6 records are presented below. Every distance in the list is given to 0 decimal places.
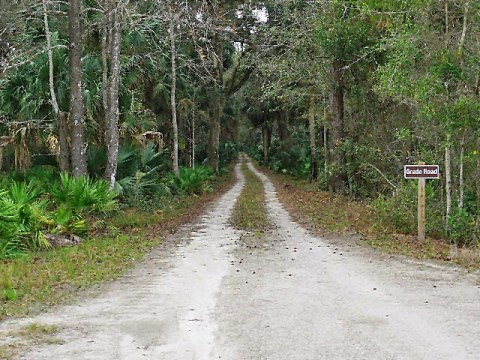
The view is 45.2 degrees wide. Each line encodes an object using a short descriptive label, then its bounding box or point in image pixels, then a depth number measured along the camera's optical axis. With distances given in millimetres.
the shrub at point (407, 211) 13172
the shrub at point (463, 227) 11914
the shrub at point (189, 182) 23812
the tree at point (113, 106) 15102
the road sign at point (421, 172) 11625
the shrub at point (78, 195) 12383
